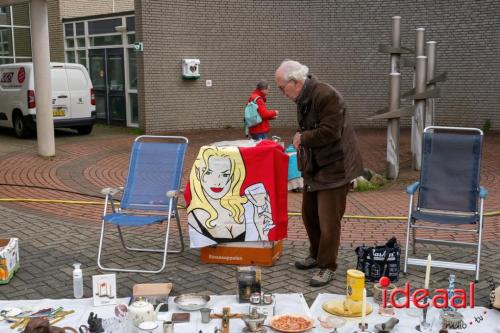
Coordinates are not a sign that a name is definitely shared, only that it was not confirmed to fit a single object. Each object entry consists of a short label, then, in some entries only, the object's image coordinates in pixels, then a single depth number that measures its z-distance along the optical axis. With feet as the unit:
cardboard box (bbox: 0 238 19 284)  15.71
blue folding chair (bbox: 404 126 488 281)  17.08
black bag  15.74
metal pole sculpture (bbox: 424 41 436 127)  34.32
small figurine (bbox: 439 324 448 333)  12.54
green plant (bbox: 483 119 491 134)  51.31
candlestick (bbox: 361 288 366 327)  12.12
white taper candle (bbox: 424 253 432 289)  12.92
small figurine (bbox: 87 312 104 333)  12.65
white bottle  14.70
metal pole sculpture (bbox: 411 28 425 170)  33.55
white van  43.01
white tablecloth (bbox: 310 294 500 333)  12.95
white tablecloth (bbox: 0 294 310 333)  13.08
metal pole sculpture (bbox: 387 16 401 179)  31.96
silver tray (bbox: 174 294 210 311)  13.84
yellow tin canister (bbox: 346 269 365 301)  13.62
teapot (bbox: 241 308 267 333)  12.66
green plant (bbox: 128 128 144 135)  49.89
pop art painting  16.93
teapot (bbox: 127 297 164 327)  12.60
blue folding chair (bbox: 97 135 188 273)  18.40
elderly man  14.88
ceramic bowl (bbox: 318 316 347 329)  13.00
